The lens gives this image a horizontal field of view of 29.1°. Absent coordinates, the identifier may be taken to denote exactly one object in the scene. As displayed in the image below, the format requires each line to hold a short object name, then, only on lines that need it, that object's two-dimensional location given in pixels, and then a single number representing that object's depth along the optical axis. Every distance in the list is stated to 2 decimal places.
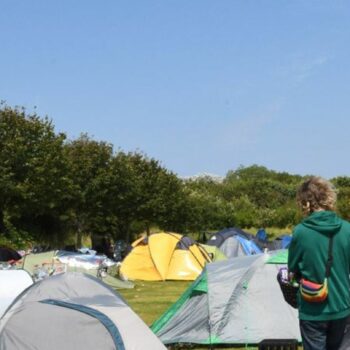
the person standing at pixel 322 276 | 4.37
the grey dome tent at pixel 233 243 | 23.69
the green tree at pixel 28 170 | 23.89
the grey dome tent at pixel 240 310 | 8.88
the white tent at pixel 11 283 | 8.94
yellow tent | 19.59
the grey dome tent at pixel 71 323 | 6.01
